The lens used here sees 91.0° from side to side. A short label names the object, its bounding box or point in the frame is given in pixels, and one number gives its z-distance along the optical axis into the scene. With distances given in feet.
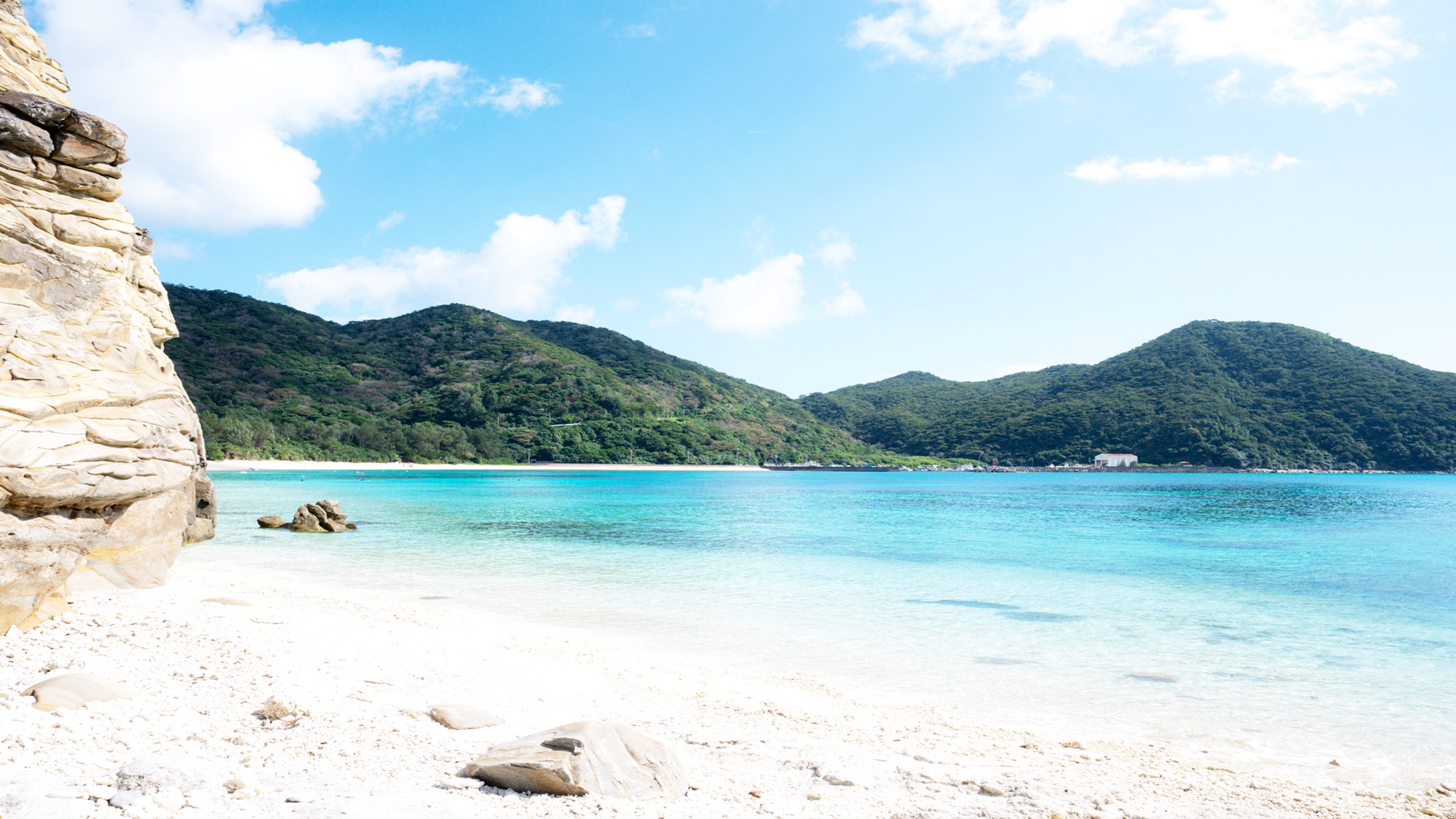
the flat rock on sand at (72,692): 15.11
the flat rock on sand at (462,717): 17.31
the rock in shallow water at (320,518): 79.46
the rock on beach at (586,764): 12.84
